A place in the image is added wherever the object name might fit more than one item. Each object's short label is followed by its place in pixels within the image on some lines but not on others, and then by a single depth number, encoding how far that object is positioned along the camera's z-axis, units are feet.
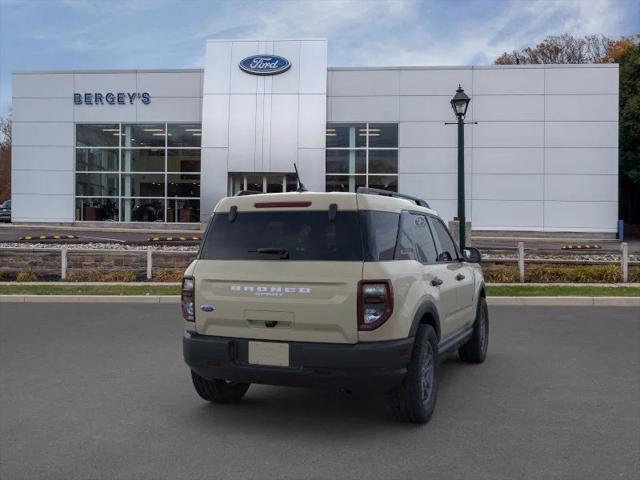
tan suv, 14.56
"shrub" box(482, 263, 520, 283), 50.16
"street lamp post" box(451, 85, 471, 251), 47.32
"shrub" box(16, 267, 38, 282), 51.83
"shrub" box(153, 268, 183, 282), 50.75
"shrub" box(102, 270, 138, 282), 51.03
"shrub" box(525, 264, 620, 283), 49.90
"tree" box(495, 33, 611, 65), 154.40
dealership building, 93.81
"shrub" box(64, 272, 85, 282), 51.49
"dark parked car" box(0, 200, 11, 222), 135.13
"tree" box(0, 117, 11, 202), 237.66
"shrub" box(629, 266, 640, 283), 50.00
